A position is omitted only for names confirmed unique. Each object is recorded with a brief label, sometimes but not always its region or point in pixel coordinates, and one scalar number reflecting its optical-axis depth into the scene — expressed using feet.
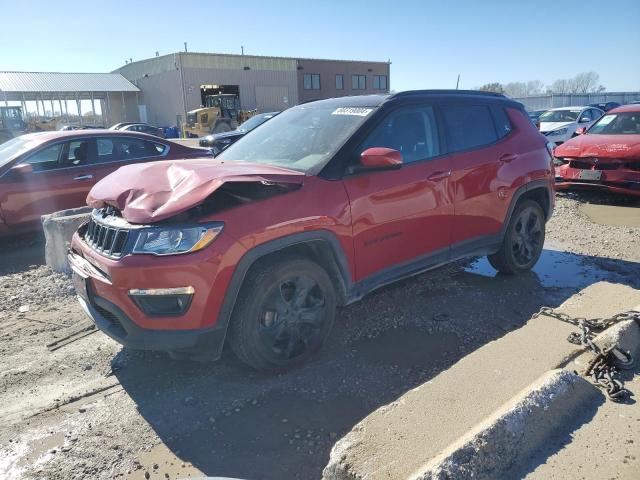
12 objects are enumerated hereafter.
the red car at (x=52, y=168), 21.74
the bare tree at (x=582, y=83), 276.53
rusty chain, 9.23
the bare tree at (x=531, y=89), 312.62
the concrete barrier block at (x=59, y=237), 18.06
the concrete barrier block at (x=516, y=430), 6.82
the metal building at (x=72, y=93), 138.92
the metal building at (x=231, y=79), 150.00
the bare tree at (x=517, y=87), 315.17
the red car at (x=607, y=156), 26.11
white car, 49.43
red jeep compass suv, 9.62
